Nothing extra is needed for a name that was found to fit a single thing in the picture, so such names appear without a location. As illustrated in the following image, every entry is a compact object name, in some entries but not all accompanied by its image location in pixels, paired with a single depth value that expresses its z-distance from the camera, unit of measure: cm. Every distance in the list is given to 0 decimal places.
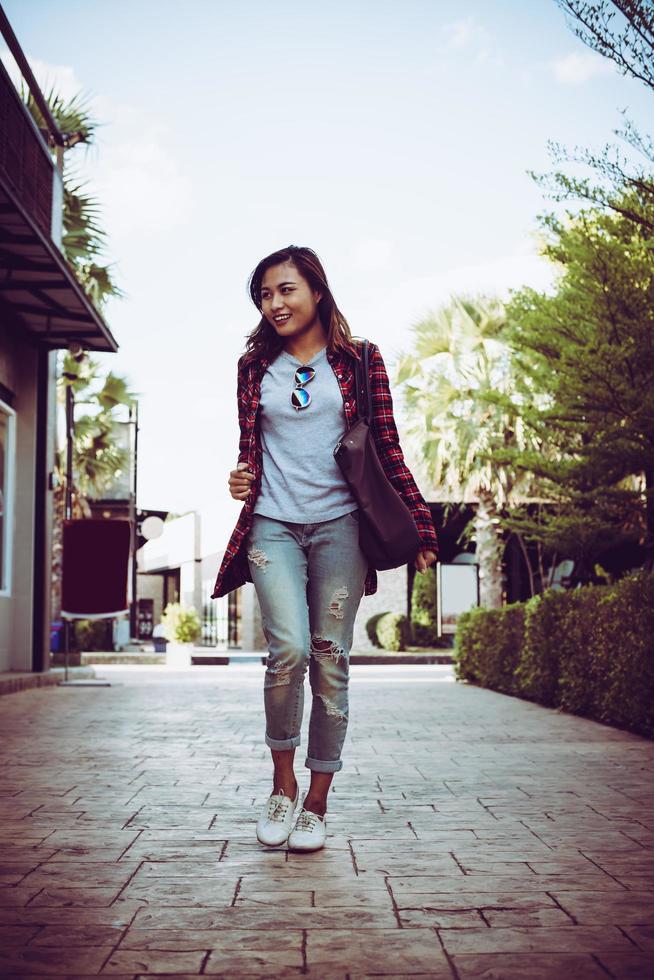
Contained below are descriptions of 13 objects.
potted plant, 2431
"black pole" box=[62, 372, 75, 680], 1288
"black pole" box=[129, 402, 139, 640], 2319
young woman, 362
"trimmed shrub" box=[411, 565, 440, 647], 2825
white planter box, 2350
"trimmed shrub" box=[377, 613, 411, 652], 2680
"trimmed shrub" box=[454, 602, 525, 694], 1162
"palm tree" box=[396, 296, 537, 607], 2120
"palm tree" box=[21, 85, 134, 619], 1850
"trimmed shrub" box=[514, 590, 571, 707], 964
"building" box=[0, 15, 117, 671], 1159
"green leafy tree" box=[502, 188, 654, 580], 859
